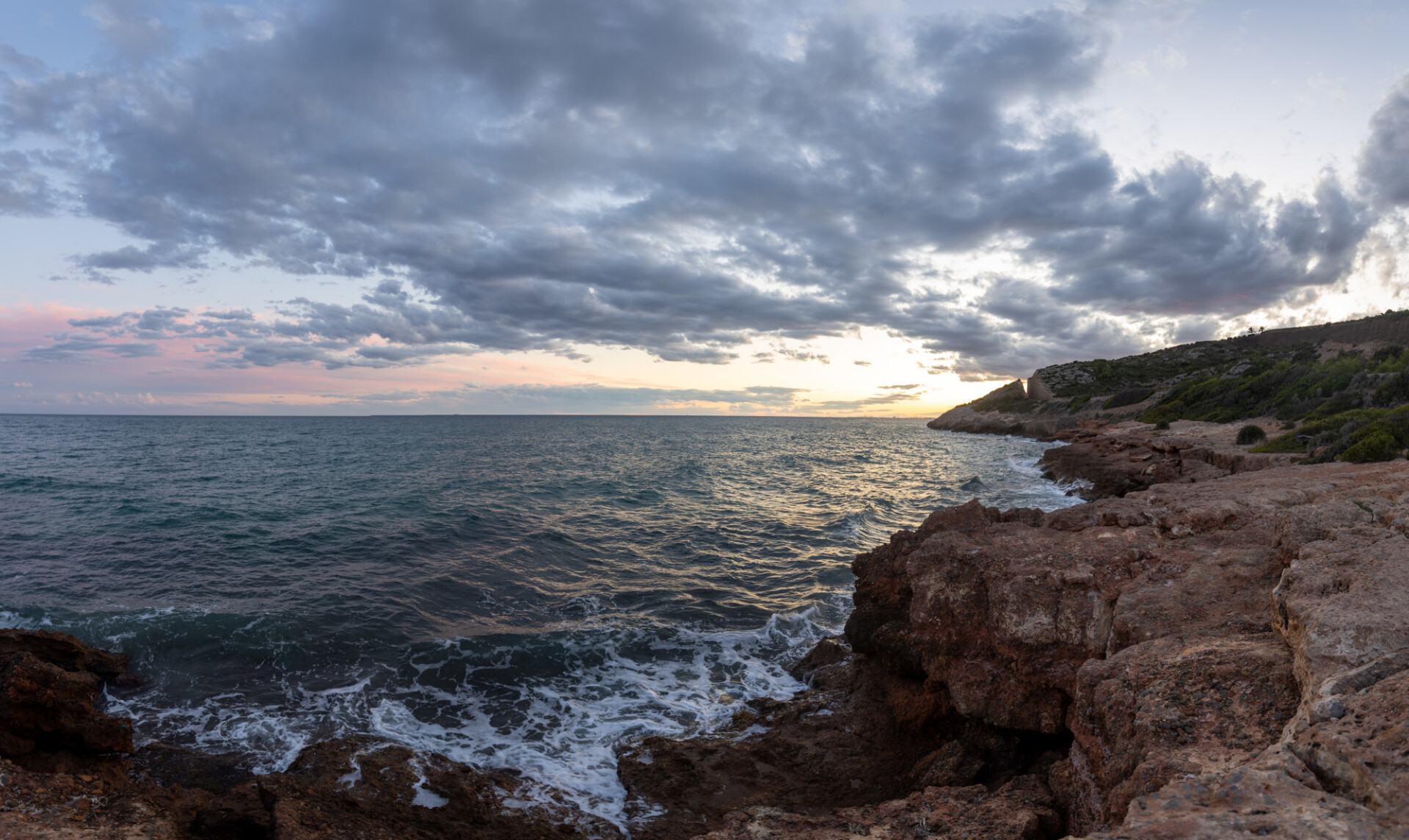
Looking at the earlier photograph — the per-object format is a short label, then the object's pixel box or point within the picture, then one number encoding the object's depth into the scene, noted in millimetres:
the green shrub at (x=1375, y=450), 15836
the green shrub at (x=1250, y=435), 26391
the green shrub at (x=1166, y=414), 47925
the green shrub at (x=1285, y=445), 21531
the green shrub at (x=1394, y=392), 24203
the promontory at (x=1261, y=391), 20875
